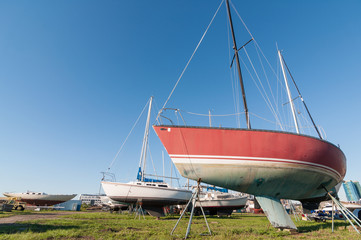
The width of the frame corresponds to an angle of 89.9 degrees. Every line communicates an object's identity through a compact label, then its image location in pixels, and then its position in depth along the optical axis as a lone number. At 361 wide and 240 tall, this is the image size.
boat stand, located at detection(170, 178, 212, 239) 6.68
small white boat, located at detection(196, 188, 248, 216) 25.02
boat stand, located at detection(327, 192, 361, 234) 7.91
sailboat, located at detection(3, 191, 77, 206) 29.52
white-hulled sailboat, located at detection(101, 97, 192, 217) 17.56
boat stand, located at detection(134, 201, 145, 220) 17.52
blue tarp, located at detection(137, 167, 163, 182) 22.59
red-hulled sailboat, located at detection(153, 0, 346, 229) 6.59
